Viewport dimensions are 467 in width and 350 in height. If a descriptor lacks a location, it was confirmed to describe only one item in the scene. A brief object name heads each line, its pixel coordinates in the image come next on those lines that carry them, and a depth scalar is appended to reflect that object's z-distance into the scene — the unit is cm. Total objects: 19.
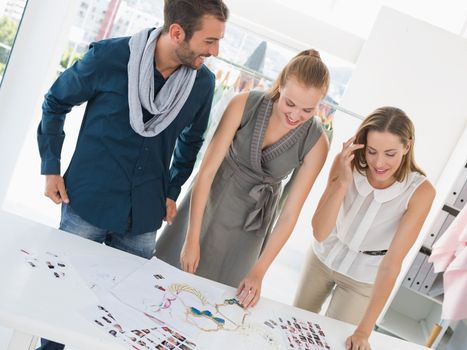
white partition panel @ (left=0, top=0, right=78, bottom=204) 240
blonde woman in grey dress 166
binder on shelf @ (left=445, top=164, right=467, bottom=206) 345
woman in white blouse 182
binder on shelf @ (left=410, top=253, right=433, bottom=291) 355
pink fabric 294
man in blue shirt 159
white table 115
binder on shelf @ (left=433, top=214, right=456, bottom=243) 349
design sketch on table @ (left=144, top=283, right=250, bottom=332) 139
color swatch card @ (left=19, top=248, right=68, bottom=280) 134
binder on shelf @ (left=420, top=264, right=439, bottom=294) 354
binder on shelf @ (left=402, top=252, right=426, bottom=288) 357
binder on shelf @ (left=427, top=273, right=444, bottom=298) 352
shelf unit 346
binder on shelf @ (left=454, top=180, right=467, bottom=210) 345
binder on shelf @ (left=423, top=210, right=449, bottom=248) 350
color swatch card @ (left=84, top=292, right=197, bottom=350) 121
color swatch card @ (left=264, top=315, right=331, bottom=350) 149
